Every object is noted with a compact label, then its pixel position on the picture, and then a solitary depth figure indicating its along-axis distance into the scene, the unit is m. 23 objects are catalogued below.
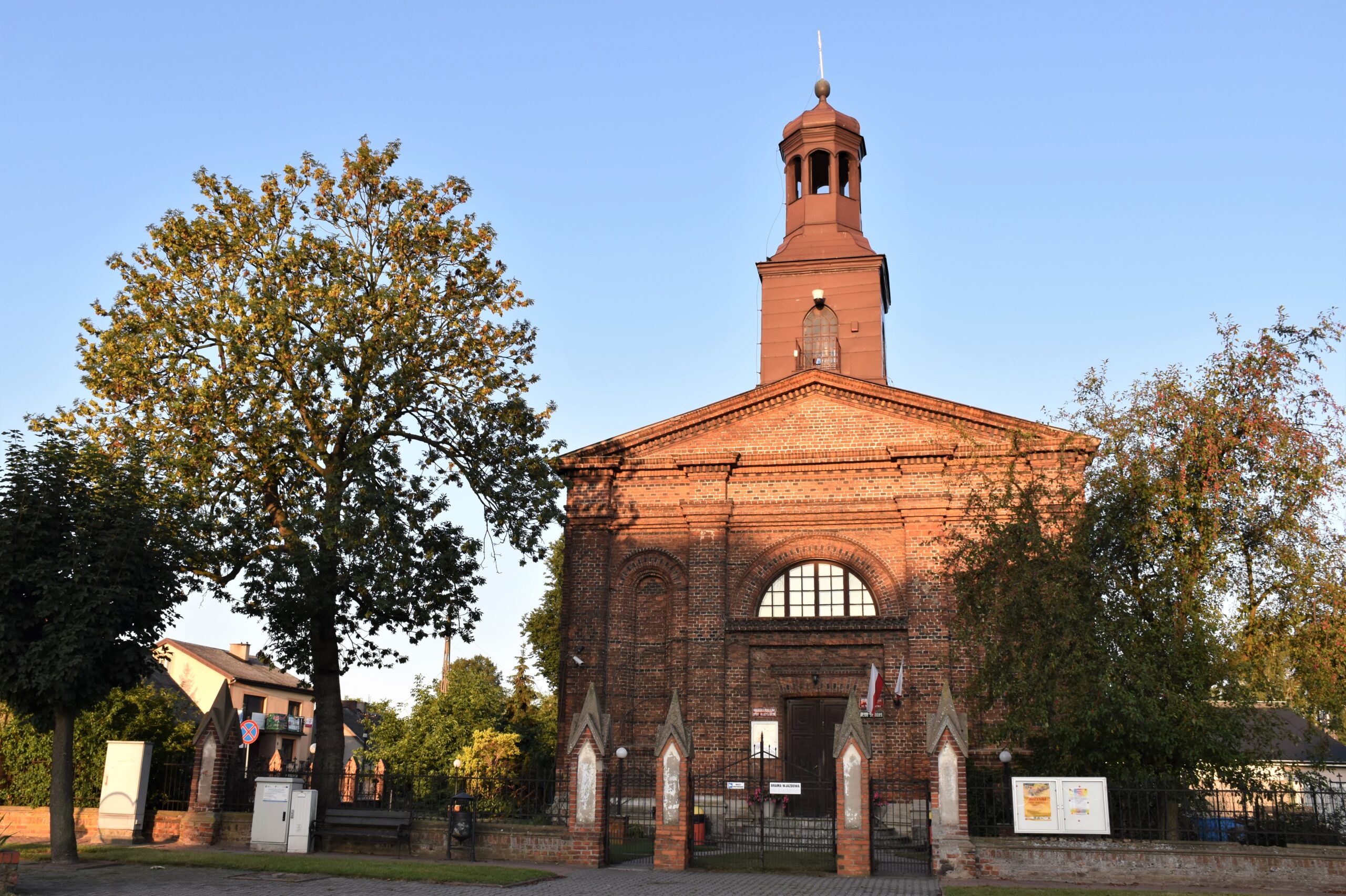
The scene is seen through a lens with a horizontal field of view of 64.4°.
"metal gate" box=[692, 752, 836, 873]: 18.33
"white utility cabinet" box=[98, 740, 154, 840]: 19.61
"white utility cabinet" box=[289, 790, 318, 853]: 18.55
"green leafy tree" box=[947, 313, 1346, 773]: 17.69
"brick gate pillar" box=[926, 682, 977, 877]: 16.36
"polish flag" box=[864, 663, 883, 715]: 22.97
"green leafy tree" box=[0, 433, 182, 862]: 16.39
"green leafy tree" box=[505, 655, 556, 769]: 39.19
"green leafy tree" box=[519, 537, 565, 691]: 45.97
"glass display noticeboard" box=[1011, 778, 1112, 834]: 16.22
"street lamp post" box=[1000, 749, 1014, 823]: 17.56
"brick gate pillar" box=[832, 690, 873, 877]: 17.09
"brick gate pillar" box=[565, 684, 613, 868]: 17.83
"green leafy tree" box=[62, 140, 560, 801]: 20.33
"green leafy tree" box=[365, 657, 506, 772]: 35.31
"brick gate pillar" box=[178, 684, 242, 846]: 19.56
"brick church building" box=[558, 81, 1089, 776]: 24.44
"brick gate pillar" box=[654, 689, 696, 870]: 17.64
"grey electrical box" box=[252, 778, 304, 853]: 18.62
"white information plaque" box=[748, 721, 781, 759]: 24.25
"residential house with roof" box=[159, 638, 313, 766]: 49.09
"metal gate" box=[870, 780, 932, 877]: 18.22
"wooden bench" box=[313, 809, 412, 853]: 18.64
